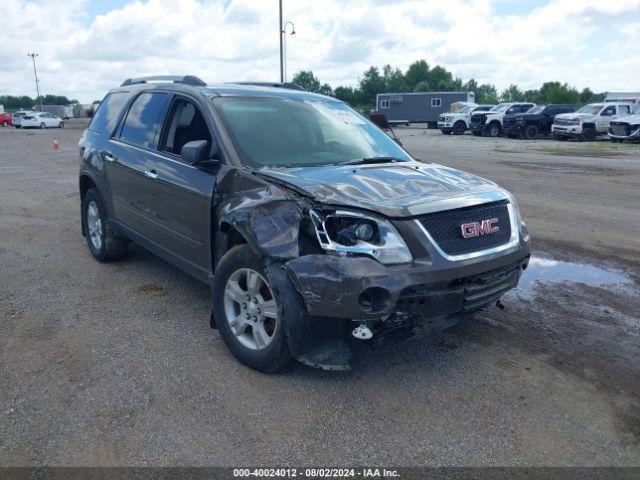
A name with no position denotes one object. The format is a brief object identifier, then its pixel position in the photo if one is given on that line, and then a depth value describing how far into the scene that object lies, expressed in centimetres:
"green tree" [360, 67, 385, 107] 10244
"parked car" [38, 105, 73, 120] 7956
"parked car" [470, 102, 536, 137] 3225
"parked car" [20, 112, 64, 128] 4947
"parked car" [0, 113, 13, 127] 5419
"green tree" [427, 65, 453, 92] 11332
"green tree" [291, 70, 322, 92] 9388
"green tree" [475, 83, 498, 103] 14399
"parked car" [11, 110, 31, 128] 5053
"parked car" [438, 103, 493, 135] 3681
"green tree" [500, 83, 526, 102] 12071
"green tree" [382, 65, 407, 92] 11506
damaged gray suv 319
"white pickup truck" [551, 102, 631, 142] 2758
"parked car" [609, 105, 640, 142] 2541
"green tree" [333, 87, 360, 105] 9846
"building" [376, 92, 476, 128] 5153
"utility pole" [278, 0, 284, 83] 2617
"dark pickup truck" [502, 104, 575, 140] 3011
